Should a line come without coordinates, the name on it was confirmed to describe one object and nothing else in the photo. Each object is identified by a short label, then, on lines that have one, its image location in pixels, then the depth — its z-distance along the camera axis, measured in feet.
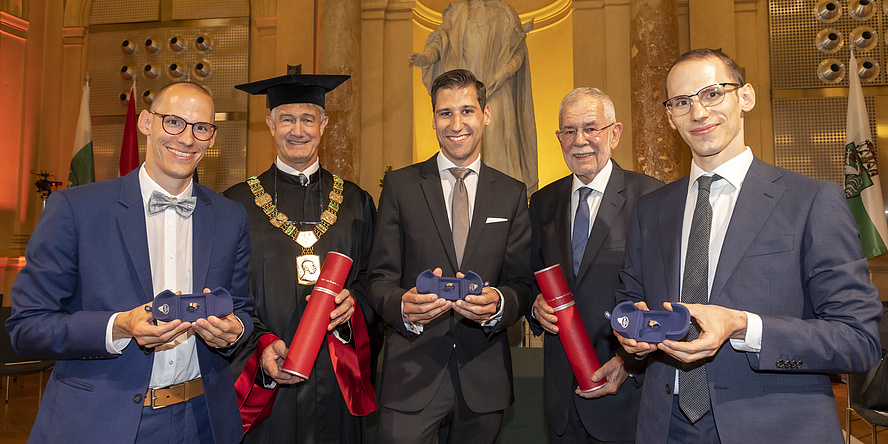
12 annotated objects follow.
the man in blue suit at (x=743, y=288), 5.07
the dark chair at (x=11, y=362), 16.47
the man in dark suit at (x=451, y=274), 7.27
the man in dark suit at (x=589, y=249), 7.51
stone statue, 19.67
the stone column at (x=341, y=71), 25.34
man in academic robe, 8.62
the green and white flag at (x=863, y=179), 22.61
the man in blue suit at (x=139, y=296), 5.92
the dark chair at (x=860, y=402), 11.87
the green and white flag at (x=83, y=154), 26.58
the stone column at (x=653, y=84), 22.00
